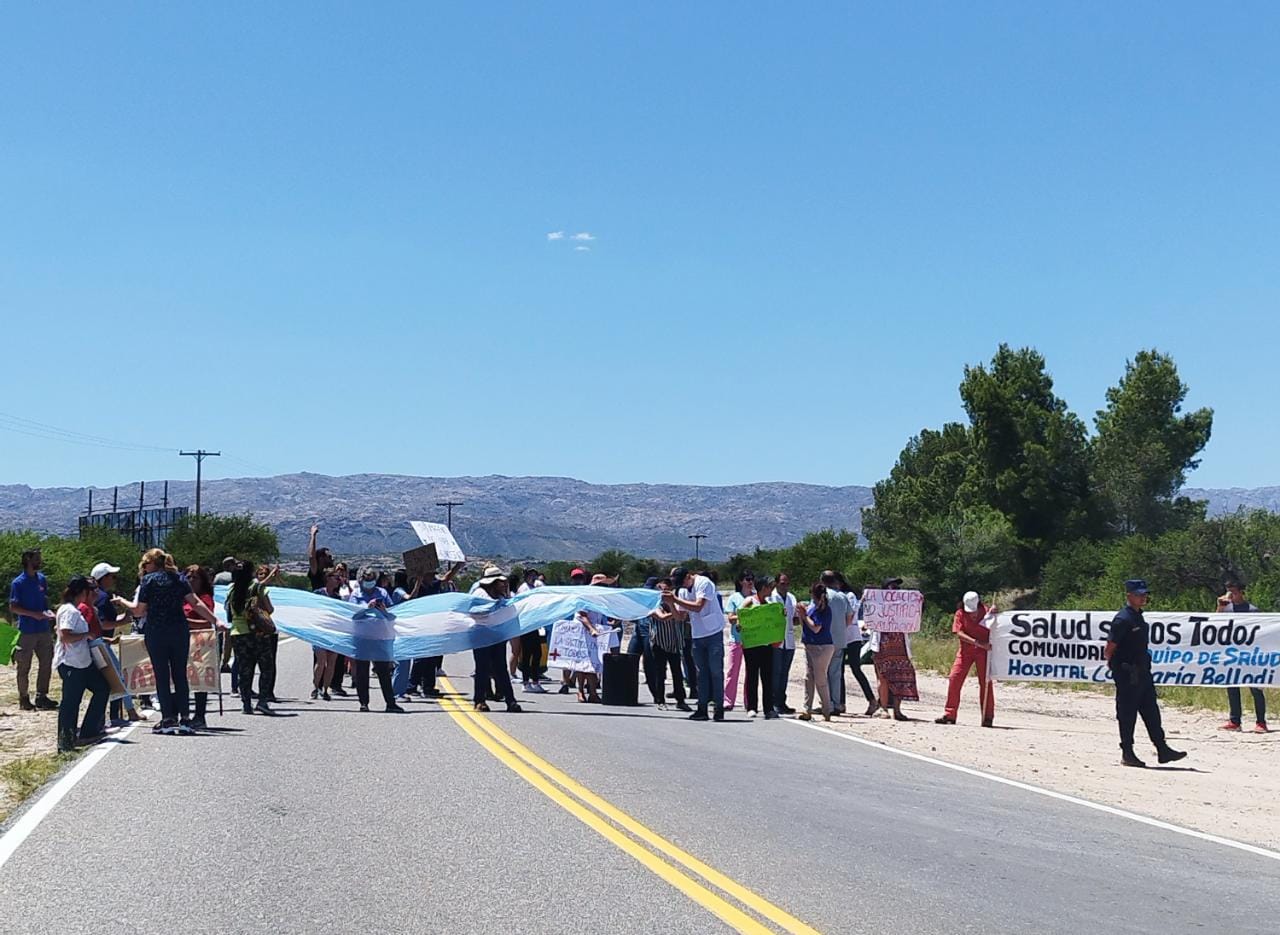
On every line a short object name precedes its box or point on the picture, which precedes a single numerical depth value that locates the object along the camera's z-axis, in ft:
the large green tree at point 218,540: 310.24
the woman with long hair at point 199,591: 57.11
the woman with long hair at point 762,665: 67.10
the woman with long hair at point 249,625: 59.21
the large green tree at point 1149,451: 211.20
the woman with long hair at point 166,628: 51.13
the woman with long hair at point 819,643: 66.08
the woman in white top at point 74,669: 46.93
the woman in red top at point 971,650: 66.74
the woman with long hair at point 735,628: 69.15
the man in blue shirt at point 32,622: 60.80
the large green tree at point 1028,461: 216.95
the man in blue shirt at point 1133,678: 52.31
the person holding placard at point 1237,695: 66.85
